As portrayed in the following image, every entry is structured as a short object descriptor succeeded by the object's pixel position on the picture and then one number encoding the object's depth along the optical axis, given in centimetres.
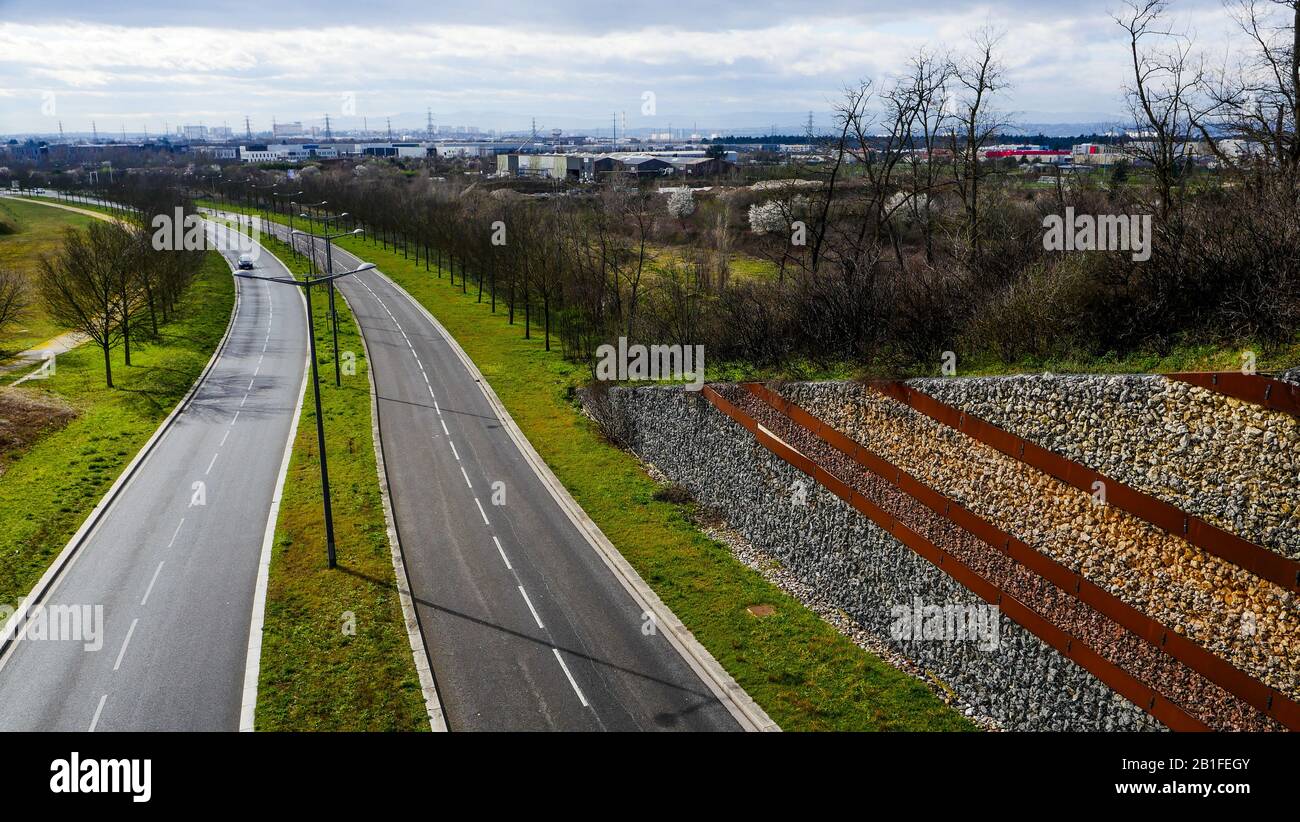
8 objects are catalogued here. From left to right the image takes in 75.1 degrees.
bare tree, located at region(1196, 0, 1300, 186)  2502
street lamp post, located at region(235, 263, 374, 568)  2492
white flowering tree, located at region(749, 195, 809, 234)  7025
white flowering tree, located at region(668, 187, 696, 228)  9369
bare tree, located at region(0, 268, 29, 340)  4475
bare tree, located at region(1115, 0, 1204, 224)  2744
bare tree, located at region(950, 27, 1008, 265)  3444
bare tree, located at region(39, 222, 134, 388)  4612
